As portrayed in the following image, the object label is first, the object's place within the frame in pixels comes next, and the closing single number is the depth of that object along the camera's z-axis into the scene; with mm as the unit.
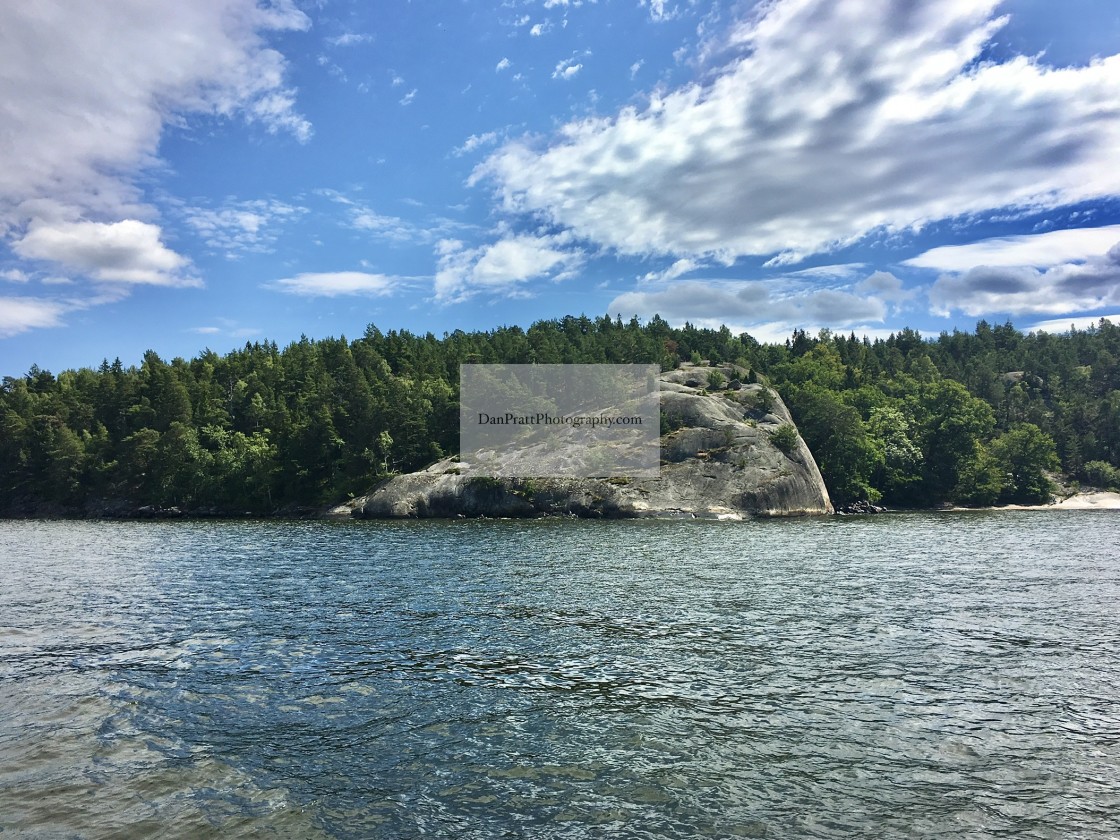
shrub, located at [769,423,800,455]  105562
